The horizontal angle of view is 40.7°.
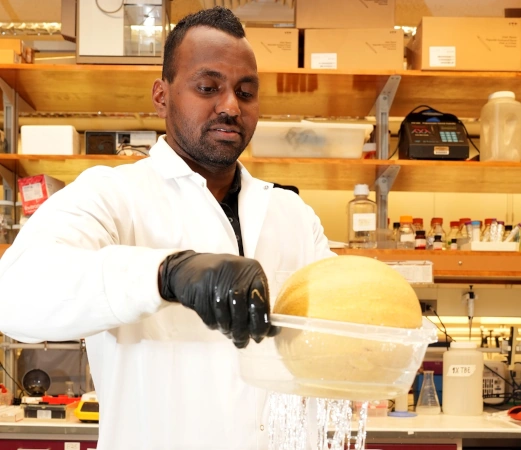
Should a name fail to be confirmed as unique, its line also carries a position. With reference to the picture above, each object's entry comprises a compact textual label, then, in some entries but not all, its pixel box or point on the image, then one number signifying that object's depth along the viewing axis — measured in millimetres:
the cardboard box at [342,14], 3082
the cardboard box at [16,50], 3061
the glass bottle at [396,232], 3273
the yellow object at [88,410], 2613
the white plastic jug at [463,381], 2928
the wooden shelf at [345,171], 3018
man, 1080
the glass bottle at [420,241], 3178
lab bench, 2525
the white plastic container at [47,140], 3053
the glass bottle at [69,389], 3143
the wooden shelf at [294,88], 3008
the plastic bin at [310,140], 3025
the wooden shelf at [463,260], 3000
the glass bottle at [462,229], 3327
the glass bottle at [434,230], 3281
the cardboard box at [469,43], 3023
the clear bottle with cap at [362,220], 3047
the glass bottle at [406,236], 3186
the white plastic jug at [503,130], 3084
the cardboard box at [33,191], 3018
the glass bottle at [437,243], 3217
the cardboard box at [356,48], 3057
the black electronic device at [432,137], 3049
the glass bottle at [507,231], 3193
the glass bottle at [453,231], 3406
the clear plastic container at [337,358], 725
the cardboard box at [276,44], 3068
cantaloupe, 728
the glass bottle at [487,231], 3266
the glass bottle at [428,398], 2980
